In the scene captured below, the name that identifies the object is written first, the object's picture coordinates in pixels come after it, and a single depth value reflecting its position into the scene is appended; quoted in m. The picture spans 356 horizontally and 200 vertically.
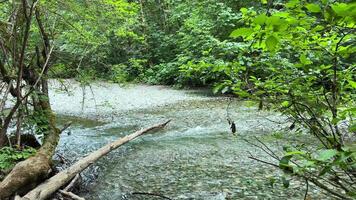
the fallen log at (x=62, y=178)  3.54
